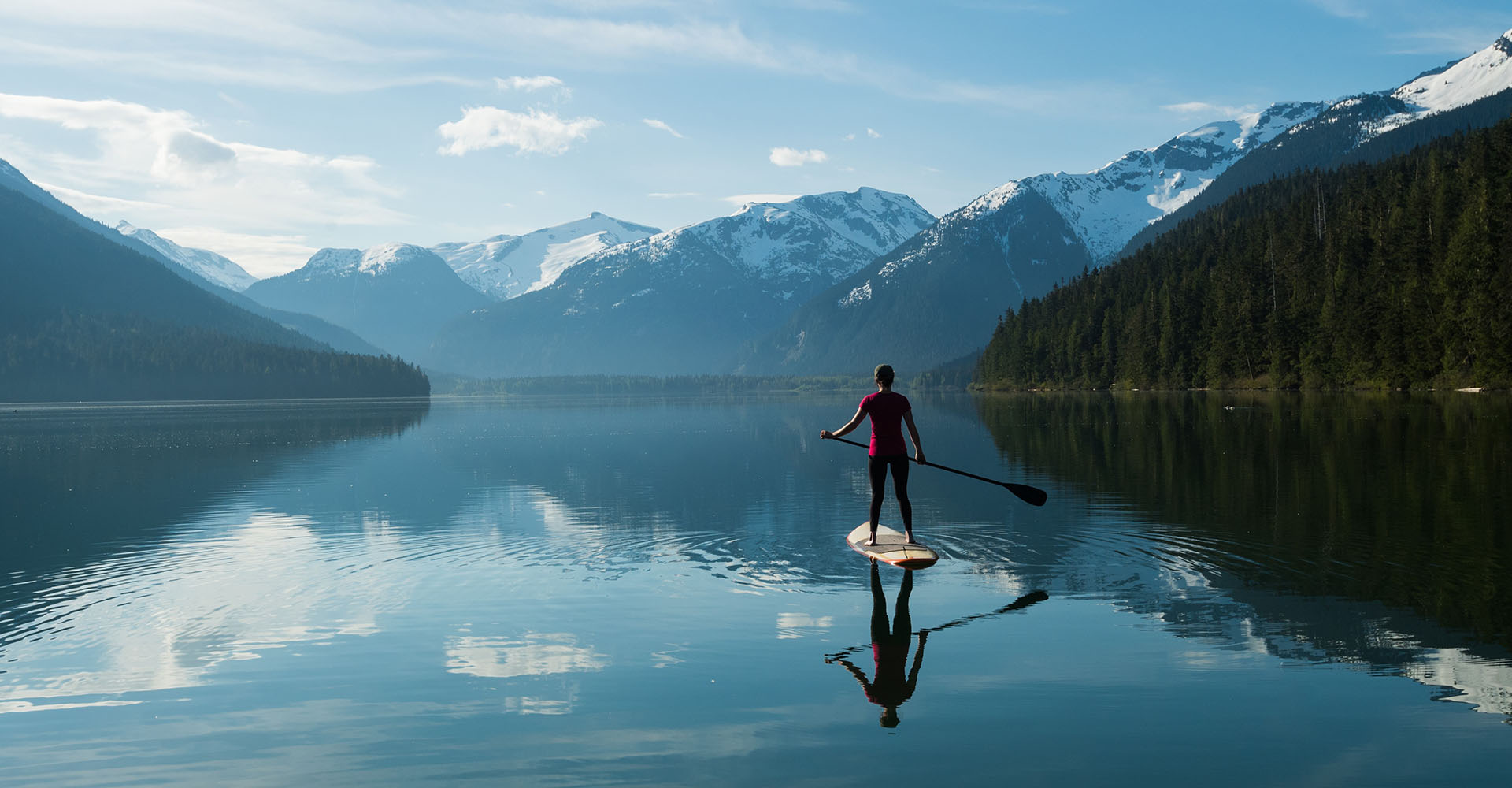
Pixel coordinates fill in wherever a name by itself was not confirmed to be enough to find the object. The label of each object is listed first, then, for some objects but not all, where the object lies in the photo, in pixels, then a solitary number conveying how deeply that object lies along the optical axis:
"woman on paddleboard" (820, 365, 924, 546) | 21.97
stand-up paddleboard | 20.81
